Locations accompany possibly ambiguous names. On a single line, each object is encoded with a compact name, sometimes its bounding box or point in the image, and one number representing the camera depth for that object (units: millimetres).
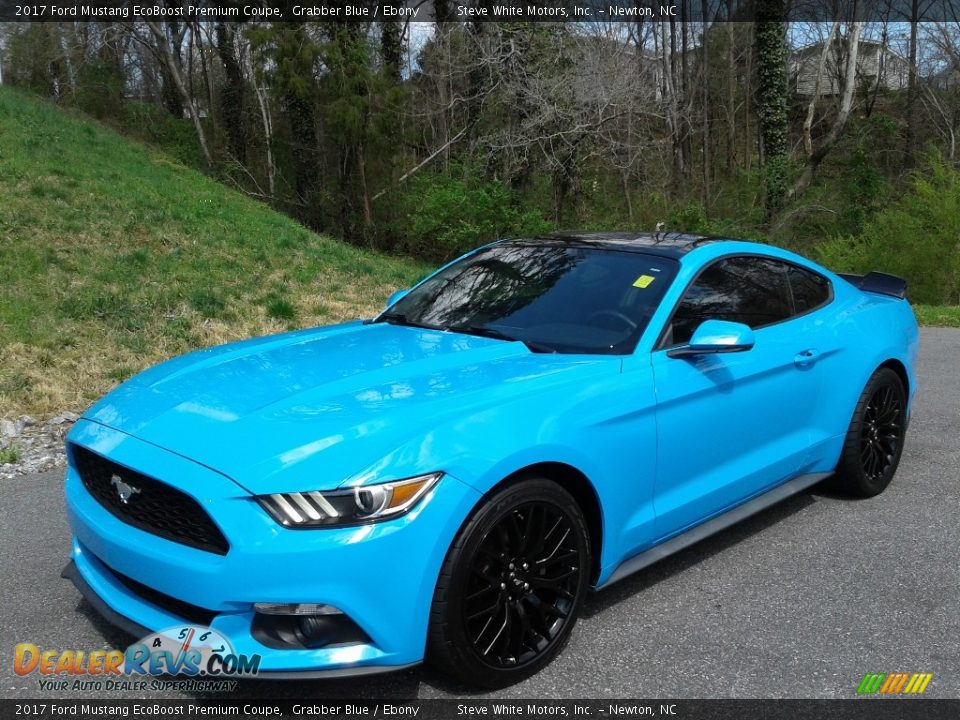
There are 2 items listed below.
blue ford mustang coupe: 2512
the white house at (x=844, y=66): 33406
